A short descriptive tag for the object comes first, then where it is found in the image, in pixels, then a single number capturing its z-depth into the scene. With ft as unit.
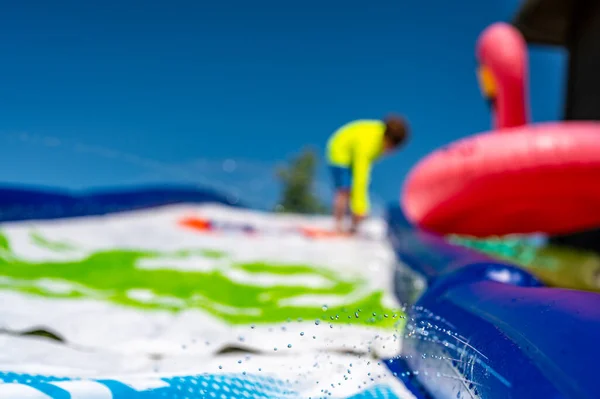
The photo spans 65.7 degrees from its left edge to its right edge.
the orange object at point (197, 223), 7.85
